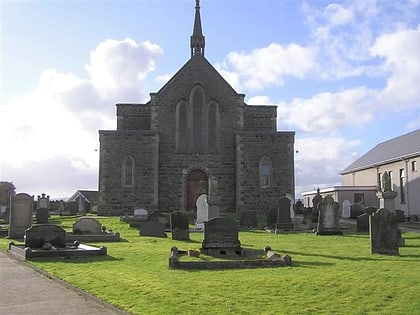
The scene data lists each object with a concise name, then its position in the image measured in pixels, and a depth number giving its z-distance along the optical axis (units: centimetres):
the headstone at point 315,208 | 3133
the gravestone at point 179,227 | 2164
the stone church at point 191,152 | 3712
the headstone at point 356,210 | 3888
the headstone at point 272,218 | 2822
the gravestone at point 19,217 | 2339
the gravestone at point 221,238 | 1517
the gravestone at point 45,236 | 1609
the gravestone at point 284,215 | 2605
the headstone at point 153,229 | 2328
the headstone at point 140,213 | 3182
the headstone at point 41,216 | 2969
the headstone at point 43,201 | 4341
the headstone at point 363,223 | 2608
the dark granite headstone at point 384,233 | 1563
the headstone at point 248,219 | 2909
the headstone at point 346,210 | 3921
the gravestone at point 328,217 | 2381
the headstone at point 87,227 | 2209
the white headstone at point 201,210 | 2736
